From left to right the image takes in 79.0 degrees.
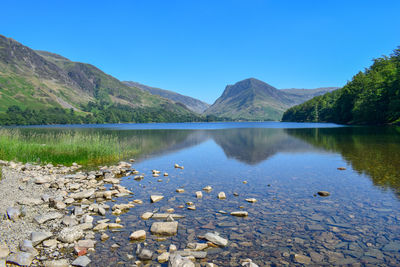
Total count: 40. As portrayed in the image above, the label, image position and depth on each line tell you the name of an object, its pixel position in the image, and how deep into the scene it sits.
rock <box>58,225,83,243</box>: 9.59
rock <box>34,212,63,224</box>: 11.26
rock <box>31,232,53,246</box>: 9.12
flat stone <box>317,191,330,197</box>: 15.67
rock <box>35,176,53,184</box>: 18.46
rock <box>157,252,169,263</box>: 8.39
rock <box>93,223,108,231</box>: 10.89
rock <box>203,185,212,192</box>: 17.42
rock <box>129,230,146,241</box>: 9.96
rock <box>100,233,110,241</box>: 10.00
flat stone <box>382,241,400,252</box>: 8.96
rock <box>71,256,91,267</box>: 8.08
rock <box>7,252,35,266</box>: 7.72
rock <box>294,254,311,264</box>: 8.34
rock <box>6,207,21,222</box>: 10.85
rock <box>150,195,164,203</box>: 14.95
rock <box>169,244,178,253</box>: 9.05
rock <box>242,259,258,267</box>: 7.76
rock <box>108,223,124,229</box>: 11.10
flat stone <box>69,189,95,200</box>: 15.48
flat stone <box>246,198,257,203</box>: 14.61
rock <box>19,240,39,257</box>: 8.45
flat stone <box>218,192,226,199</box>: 15.54
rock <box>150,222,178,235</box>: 10.52
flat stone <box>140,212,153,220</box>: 12.24
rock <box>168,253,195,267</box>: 7.63
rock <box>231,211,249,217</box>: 12.41
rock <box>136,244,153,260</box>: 8.54
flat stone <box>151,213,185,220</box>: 12.30
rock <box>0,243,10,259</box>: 7.91
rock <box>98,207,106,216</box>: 12.67
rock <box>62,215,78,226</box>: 11.13
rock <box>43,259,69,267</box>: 7.92
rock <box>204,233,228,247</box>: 9.54
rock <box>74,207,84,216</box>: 12.53
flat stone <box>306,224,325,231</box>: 10.79
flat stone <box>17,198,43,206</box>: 13.49
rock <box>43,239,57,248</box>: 9.12
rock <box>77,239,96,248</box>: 9.29
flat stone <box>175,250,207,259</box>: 8.58
